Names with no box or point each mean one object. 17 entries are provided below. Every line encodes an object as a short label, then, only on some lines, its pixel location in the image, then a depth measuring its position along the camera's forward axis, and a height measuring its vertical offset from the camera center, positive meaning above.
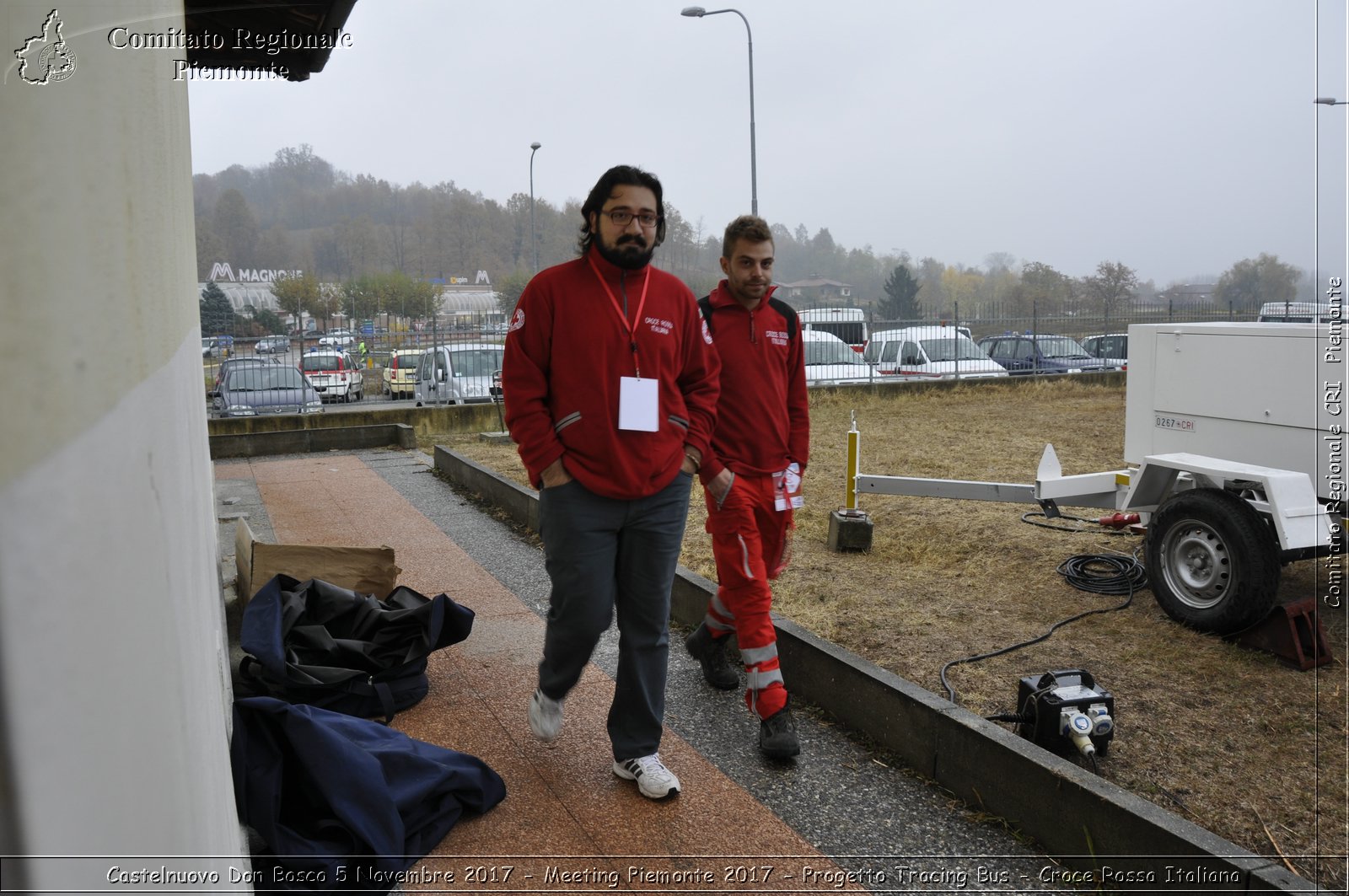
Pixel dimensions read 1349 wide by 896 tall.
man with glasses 3.47 -0.18
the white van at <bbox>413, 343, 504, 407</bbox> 19.56 +0.21
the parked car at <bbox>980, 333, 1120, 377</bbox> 24.70 +0.33
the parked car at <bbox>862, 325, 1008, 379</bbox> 23.14 +0.37
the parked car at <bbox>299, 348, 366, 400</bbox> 23.08 +0.29
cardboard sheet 4.88 -0.89
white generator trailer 5.06 -0.55
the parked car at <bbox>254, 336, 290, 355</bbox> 19.36 +0.84
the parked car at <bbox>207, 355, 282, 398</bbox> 18.03 +0.47
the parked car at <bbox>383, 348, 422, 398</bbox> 23.12 +0.27
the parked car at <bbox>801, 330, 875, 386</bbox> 22.44 +0.24
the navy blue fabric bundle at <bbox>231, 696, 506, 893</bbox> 2.91 -1.30
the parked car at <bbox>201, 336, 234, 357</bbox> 17.89 +0.83
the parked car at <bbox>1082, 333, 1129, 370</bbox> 25.38 +0.48
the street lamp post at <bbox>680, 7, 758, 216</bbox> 22.66 +7.86
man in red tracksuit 4.05 -0.33
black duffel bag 4.09 -1.12
